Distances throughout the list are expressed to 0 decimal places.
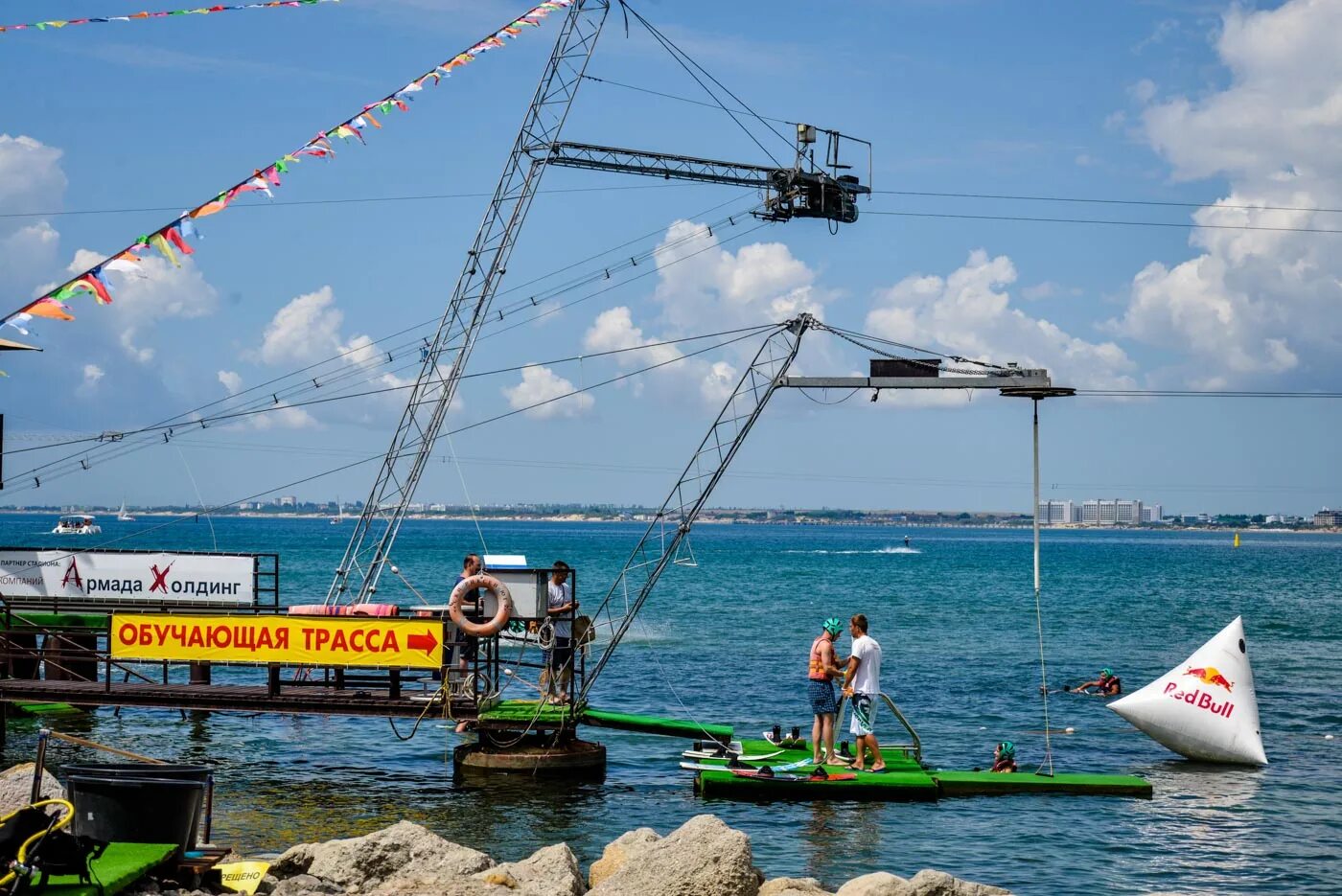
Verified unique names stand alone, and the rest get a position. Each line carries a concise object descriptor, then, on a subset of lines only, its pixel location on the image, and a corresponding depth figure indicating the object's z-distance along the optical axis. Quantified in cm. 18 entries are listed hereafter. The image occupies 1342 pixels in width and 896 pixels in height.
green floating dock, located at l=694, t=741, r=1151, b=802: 2067
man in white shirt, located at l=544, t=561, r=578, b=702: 2314
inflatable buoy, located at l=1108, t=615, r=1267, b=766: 2586
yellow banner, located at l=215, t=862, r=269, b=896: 1314
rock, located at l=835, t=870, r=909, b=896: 1397
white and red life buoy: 2220
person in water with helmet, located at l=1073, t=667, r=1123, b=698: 3459
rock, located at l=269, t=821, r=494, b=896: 1452
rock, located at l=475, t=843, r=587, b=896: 1445
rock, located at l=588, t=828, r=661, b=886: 1564
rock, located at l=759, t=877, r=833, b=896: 1461
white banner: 2634
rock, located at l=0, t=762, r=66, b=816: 1355
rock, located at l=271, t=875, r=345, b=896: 1314
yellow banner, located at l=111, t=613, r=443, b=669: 2244
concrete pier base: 2259
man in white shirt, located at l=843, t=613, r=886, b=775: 2067
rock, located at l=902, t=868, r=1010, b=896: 1402
